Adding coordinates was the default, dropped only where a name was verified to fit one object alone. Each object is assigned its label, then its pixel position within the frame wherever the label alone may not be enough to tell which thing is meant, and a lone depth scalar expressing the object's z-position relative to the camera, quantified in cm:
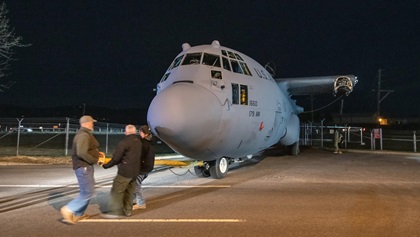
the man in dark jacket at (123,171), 746
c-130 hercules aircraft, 966
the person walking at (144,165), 808
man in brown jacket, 696
